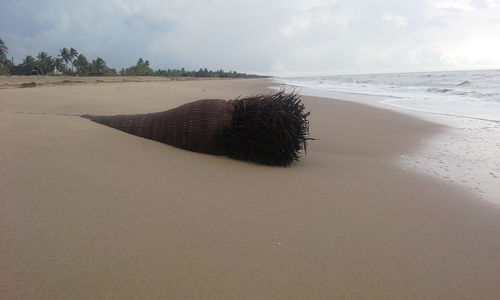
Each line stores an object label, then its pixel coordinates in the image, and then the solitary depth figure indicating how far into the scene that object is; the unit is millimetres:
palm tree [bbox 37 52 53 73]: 48469
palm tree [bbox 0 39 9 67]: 45638
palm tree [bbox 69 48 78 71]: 63875
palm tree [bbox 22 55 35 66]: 48412
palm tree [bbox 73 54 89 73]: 49206
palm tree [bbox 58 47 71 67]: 63750
